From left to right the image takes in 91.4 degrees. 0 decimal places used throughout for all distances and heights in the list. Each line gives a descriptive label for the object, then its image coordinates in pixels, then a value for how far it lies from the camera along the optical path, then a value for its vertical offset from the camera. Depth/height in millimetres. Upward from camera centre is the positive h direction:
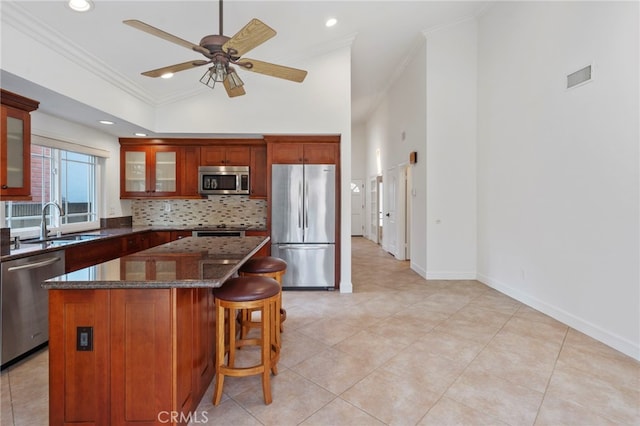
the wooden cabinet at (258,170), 5035 +717
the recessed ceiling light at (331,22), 3880 +2413
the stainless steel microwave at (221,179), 4887 +552
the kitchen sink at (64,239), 3115 -254
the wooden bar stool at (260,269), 2816 -503
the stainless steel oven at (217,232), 4699 -266
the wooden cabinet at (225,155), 5000 +955
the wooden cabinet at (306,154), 4566 +879
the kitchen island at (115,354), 1649 -737
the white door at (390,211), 7238 +64
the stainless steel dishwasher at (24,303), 2445 -726
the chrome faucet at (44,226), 3323 -116
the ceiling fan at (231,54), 1888 +1103
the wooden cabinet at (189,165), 4984 +795
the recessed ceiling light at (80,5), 2443 +1677
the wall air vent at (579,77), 3049 +1364
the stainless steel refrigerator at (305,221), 4496 -101
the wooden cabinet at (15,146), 2604 +613
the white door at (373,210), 9384 +114
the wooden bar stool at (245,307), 1999 -634
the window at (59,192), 3383 +295
